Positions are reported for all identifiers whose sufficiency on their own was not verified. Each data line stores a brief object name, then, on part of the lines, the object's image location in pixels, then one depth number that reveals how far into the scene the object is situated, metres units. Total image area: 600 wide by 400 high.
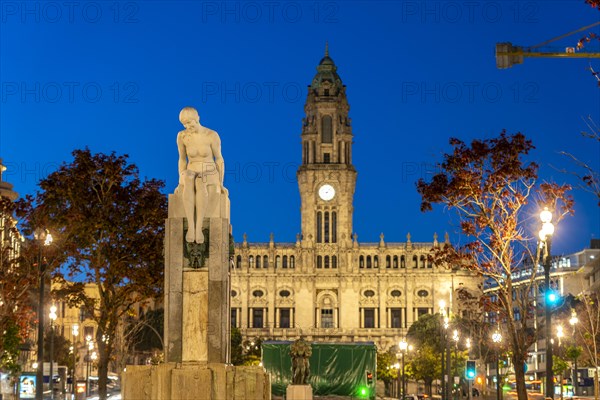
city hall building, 158.50
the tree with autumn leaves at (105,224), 38.31
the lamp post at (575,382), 64.56
